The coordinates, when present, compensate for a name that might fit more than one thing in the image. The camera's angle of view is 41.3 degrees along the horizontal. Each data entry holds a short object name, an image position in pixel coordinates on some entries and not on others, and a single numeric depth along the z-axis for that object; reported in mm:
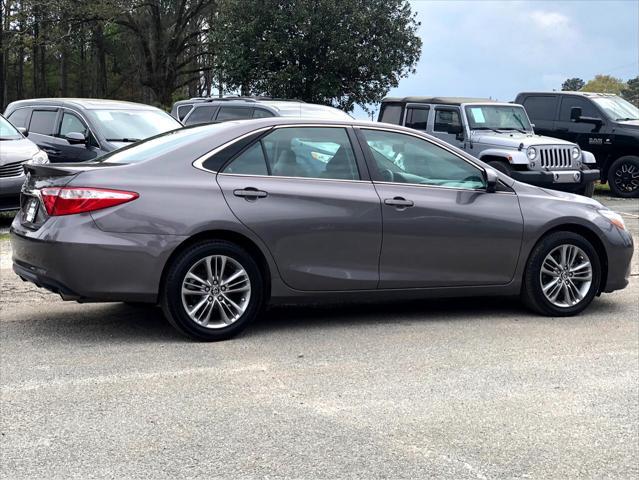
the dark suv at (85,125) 12742
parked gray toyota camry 5625
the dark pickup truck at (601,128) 17192
